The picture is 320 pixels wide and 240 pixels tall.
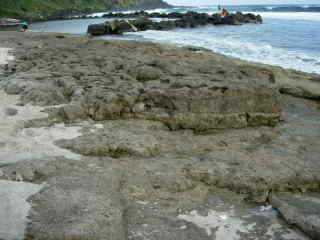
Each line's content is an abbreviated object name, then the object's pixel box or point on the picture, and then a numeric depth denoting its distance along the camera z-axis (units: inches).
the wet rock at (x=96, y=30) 1311.5
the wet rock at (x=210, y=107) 292.4
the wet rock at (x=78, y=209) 159.6
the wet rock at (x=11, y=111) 295.7
